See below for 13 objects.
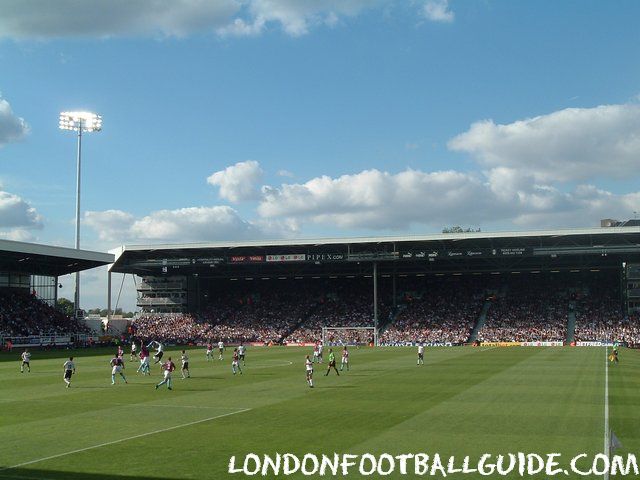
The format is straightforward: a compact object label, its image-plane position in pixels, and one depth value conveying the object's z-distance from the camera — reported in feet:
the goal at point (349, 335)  295.28
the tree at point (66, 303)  572.26
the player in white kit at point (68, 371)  120.67
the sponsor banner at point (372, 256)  297.33
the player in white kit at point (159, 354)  161.79
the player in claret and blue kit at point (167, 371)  113.29
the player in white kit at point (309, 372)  116.01
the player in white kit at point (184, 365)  135.33
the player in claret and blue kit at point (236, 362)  144.25
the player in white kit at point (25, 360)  154.10
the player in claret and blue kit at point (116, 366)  125.08
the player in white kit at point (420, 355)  168.14
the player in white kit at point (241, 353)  160.97
